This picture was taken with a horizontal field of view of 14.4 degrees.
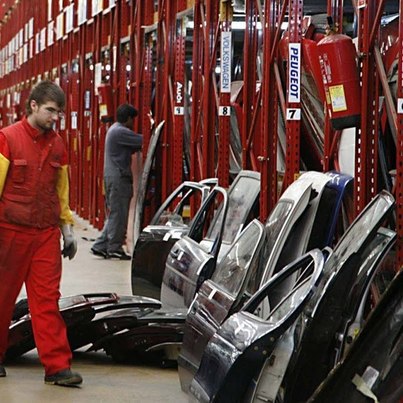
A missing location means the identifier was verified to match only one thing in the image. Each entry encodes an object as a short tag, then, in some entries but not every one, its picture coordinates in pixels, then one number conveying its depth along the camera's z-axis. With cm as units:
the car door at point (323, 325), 745
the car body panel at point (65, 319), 1087
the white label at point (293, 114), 1151
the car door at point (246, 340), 740
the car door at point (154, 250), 1350
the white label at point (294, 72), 1140
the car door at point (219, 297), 880
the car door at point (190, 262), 1077
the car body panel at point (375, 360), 640
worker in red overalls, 987
